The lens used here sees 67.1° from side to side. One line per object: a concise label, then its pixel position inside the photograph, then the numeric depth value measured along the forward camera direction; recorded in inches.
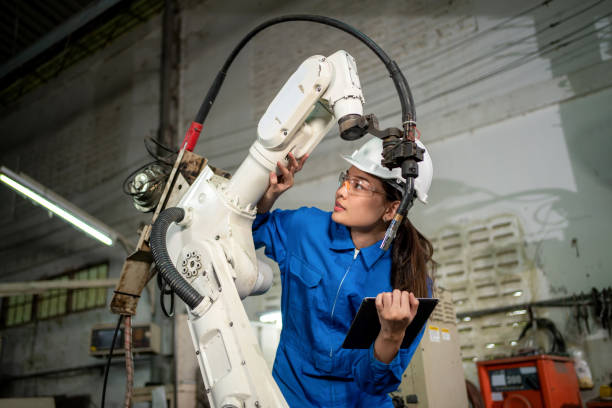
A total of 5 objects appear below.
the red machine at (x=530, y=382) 97.0
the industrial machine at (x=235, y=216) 54.0
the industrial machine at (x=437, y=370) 99.7
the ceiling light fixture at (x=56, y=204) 148.0
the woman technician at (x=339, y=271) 61.1
